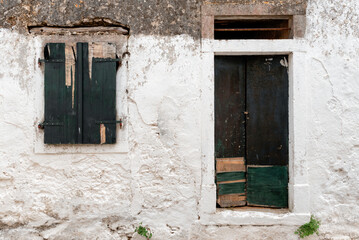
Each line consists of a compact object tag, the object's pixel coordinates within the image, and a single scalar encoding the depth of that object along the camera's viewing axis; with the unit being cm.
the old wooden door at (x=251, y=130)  384
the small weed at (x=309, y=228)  359
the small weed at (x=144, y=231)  361
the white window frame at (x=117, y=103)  364
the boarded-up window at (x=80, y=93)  360
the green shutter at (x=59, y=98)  360
